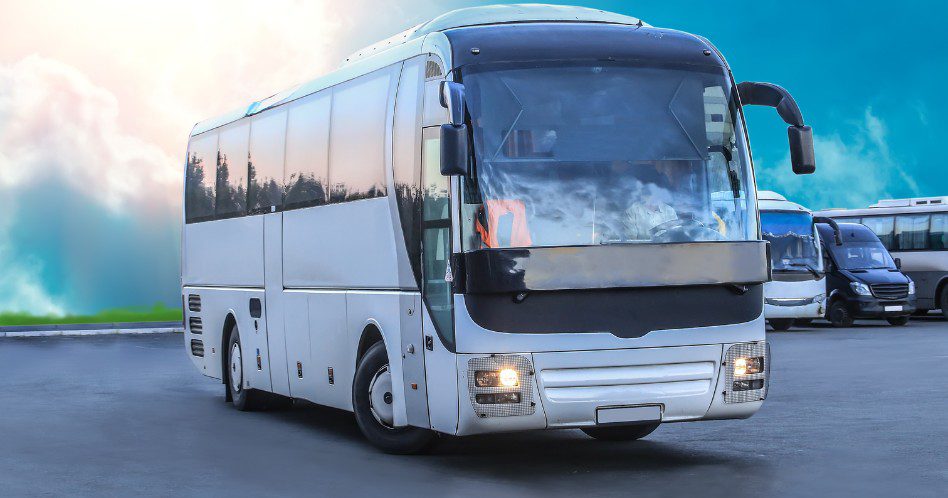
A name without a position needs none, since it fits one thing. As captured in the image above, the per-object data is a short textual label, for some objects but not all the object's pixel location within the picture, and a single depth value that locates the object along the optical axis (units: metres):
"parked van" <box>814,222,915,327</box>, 38.25
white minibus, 36.53
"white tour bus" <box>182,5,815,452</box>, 11.24
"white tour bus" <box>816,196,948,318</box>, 41.81
